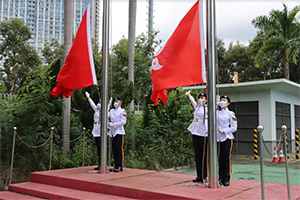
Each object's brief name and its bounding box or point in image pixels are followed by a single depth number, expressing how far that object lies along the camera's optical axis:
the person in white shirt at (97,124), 8.25
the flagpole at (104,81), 7.71
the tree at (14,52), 24.72
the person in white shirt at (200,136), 6.45
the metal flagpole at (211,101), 5.74
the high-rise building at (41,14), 83.31
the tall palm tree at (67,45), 10.02
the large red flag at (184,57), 5.80
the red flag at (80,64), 7.68
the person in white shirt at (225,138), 6.21
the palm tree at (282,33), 21.50
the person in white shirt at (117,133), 7.95
